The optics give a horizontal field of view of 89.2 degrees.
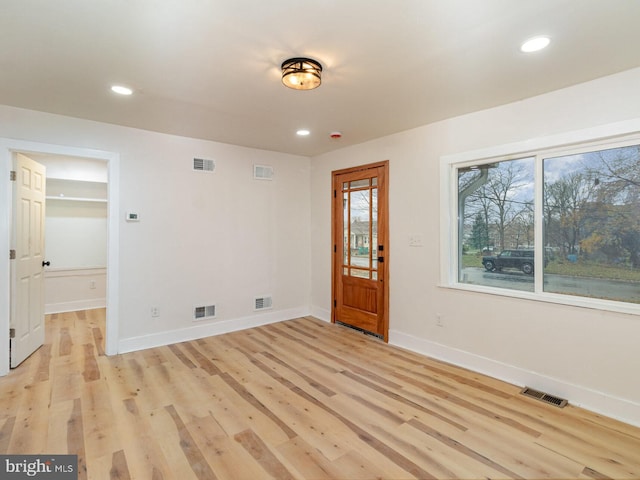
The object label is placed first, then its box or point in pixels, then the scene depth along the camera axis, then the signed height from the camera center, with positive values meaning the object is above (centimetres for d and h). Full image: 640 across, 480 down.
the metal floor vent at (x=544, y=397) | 263 -129
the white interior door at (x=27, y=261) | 332 -23
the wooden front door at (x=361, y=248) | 419 -9
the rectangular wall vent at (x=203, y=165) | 427 +102
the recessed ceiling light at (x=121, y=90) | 272 +129
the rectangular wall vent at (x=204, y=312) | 429 -94
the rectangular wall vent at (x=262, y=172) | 478 +104
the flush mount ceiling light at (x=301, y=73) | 228 +121
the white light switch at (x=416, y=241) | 376 +2
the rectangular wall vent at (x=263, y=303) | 483 -92
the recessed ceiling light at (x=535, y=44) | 202 +127
